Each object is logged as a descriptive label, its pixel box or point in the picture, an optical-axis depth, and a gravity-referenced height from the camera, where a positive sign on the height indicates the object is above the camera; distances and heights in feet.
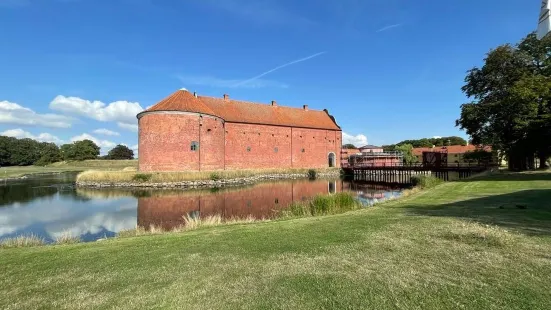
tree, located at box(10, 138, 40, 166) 252.21 +11.75
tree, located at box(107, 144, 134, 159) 283.49 +11.08
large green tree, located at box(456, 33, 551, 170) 63.72 +11.59
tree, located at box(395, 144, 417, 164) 198.19 +5.70
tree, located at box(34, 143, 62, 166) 245.20 +9.92
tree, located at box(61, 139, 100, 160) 248.52 +11.55
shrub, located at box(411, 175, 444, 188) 55.22 -3.74
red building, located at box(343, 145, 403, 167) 153.13 +1.46
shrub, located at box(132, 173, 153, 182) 83.16 -2.98
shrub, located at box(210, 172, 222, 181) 88.63 -3.27
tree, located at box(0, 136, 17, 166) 244.26 +13.17
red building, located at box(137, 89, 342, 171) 97.19 +9.97
